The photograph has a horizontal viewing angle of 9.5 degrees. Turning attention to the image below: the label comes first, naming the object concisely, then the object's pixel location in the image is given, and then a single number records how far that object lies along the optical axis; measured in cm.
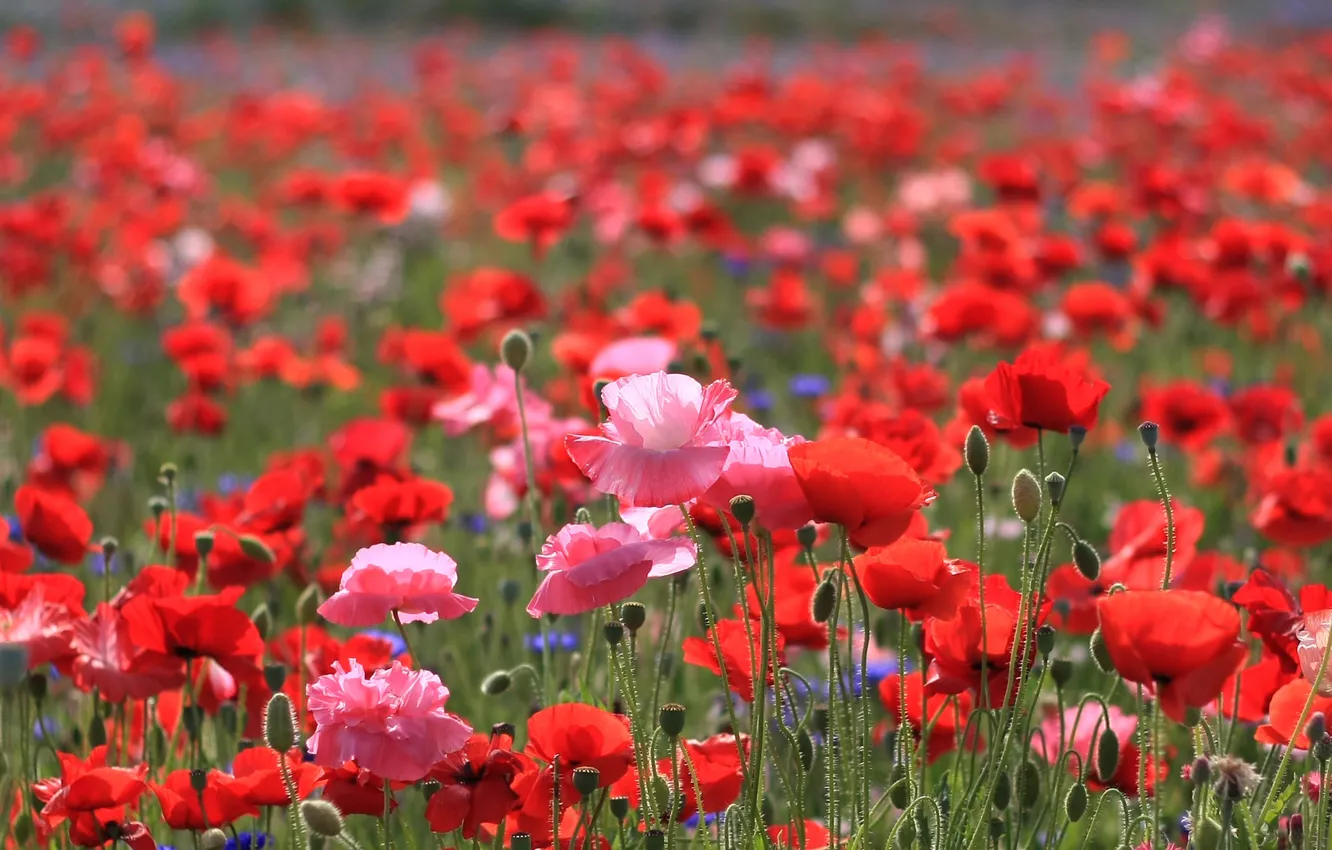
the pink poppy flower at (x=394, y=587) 325
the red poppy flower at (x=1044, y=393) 330
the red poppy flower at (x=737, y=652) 331
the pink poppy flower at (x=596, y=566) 321
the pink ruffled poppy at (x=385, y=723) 320
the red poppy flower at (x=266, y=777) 328
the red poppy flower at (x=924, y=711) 335
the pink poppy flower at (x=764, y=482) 321
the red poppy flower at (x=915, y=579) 324
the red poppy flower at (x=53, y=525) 348
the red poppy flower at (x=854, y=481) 320
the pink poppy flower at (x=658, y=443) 319
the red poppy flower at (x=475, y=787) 324
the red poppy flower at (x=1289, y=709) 326
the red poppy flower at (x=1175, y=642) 313
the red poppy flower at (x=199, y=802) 328
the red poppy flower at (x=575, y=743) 324
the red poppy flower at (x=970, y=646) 329
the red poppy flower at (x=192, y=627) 332
